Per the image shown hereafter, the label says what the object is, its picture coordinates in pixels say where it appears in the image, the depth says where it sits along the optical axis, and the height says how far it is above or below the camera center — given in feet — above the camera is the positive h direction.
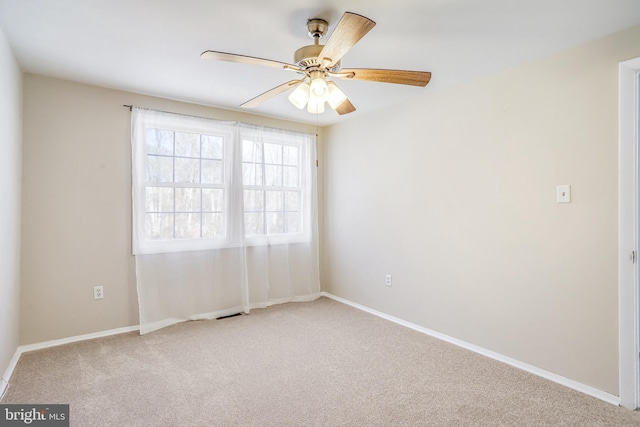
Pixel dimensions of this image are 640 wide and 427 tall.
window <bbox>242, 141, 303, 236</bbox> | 12.97 +0.83
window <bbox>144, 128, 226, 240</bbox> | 11.05 +0.85
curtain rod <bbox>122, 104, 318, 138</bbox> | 10.65 +3.30
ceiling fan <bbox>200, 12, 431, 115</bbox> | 5.61 +2.66
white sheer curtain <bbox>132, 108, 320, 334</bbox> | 10.95 -0.28
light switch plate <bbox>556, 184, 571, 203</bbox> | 7.63 +0.28
